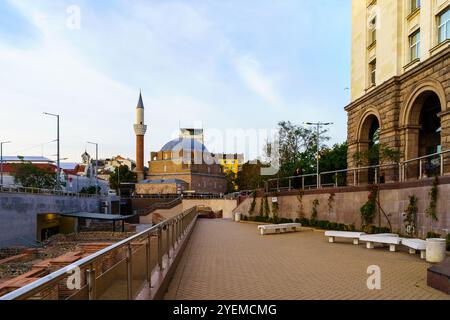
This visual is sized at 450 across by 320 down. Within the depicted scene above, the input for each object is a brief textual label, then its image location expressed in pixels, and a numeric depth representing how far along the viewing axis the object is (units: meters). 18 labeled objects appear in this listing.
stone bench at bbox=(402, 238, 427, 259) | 11.74
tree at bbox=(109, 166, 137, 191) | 107.00
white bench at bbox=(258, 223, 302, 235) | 21.89
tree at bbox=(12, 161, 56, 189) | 67.81
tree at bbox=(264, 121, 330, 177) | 44.59
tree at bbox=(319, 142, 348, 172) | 47.28
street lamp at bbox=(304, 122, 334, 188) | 43.12
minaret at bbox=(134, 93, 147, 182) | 100.00
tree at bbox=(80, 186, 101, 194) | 94.93
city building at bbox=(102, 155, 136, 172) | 161.11
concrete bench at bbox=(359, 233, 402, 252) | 13.55
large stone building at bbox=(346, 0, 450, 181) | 21.33
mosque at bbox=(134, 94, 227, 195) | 100.00
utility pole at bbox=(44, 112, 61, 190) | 54.94
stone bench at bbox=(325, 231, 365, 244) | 15.83
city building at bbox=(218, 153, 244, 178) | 147.00
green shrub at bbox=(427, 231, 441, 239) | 14.55
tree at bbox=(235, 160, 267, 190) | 45.62
